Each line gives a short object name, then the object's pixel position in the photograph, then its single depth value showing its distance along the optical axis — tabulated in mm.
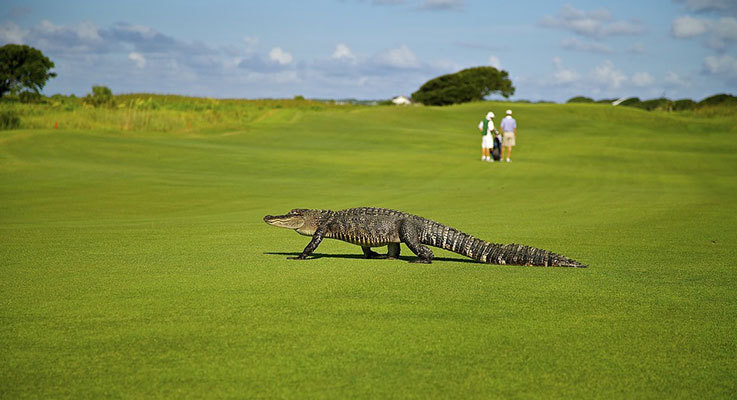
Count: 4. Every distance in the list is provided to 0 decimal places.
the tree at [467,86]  121938
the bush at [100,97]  53059
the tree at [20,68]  81812
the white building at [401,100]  145500
